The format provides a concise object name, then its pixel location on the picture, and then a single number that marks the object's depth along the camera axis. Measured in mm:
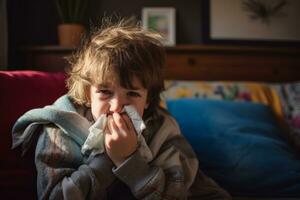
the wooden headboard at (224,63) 2068
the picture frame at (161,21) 2178
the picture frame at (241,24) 2227
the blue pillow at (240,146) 1229
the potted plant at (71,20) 2010
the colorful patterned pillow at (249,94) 1771
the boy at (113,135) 892
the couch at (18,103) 979
